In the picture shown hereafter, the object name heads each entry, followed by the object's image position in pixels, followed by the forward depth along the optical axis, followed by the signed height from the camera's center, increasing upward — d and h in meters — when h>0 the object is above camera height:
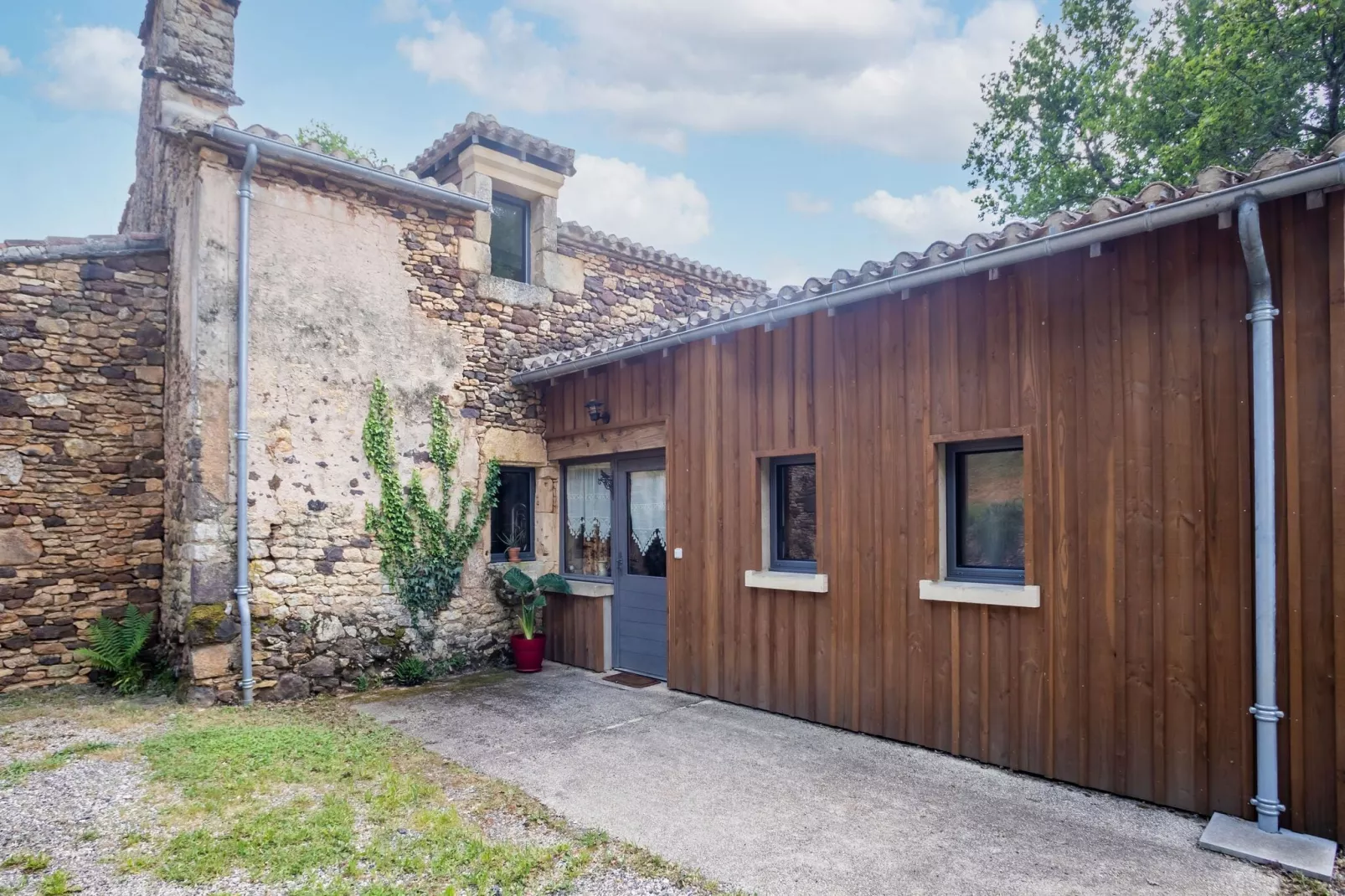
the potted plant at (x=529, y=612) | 7.62 -1.51
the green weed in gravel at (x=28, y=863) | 3.23 -1.75
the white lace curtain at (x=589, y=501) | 7.96 -0.35
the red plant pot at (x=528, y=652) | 7.65 -1.92
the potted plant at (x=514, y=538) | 8.05 -0.78
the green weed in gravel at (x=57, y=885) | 3.03 -1.74
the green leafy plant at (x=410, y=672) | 7.14 -1.98
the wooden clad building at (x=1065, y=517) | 3.49 -0.29
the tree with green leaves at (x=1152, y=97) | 11.62 +6.72
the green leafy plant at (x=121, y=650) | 6.53 -1.62
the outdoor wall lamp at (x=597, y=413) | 7.48 +0.57
